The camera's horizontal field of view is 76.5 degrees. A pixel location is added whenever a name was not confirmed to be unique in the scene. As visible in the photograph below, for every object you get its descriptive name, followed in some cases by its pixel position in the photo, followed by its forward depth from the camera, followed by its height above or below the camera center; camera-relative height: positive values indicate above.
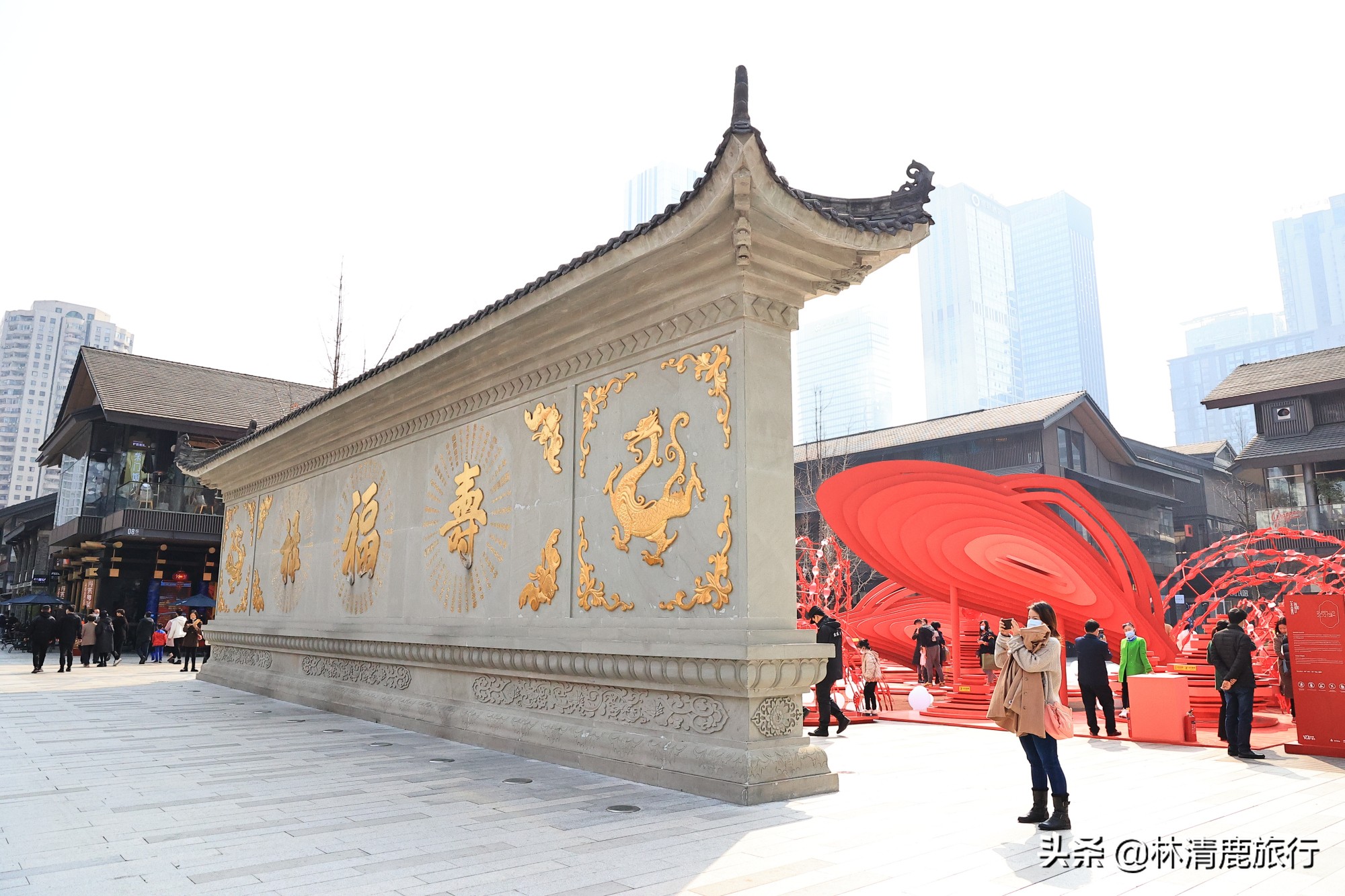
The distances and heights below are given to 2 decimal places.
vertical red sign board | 7.70 -0.63
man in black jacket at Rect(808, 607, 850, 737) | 9.13 -0.74
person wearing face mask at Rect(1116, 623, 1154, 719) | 10.27 -0.69
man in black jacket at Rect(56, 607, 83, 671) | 17.95 -0.67
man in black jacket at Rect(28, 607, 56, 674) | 17.61 -0.70
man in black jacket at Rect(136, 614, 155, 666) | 21.52 -0.83
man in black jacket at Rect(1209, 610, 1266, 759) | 7.63 -0.73
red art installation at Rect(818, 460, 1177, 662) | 11.91 +0.85
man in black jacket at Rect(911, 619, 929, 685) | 16.08 -1.20
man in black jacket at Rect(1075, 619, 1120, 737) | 9.20 -0.82
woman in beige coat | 4.77 -0.58
